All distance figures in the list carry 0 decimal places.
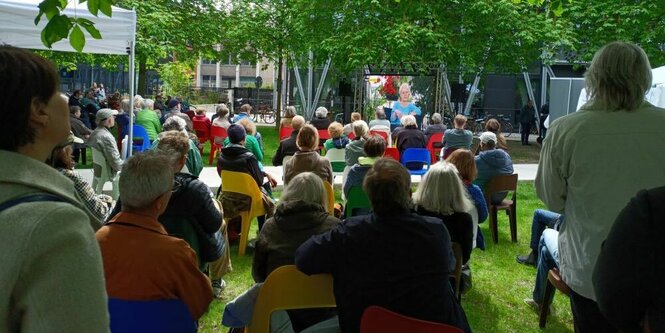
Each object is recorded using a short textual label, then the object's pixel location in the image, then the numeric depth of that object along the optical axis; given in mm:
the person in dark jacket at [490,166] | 7031
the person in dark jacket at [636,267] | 1398
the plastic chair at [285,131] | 11852
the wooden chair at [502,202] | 6934
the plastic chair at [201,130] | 13469
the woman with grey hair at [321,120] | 12914
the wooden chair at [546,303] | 4516
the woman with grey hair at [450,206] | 4312
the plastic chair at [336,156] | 8914
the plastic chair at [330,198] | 5841
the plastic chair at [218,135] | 11845
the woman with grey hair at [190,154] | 6571
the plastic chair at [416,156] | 9383
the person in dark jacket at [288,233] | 3367
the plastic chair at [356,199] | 5996
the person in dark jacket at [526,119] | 21812
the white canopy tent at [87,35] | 6863
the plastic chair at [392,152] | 8922
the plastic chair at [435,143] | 11453
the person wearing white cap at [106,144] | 7602
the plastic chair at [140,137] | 10469
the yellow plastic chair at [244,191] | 6043
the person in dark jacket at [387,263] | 2721
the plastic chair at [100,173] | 7684
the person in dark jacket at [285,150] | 8312
